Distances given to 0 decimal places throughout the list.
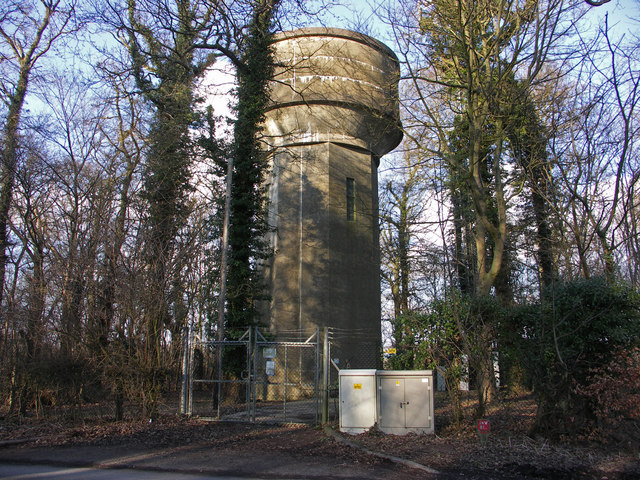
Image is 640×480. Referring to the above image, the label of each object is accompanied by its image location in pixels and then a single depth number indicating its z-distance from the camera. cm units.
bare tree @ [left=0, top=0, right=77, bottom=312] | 1661
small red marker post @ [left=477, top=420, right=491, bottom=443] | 831
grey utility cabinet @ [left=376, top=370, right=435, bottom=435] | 980
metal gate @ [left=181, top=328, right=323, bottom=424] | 1223
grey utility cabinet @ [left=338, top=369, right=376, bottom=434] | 1014
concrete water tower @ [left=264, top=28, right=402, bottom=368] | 1848
